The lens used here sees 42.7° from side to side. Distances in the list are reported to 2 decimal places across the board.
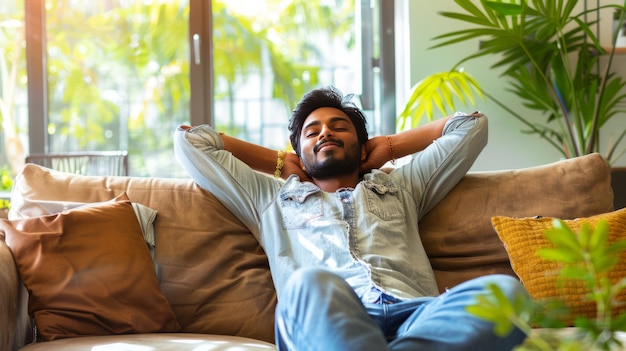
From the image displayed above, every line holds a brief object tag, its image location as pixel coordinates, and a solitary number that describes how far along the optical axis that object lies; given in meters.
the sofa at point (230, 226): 2.17
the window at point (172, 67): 4.49
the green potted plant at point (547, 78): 3.46
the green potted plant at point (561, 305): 0.73
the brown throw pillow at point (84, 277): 2.01
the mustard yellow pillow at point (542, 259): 2.02
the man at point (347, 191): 2.01
